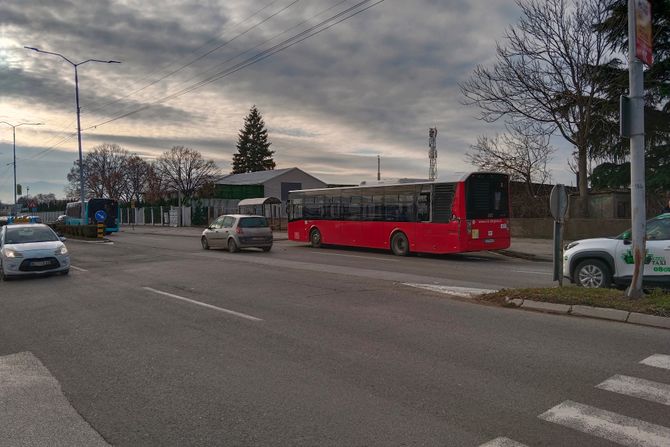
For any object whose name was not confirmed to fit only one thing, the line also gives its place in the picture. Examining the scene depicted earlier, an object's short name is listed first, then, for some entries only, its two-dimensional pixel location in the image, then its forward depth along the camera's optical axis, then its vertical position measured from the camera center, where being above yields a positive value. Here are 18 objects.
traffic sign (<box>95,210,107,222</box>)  40.91 +0.20
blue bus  43.03 +0.66
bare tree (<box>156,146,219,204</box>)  69.12 +5.96
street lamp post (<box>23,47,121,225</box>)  35.86 +6.32
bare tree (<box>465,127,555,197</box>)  28.41 +2.55
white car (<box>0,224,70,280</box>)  13.30 -0.86
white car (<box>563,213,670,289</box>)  9.05 -0.95
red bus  17.69 -0.09
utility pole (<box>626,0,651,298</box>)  8.25 +1.03
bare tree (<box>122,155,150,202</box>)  83.81 +7.22
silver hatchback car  21.47 -0.72
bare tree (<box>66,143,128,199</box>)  82.44 +7.23
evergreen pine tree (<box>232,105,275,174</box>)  91.56 +12.08
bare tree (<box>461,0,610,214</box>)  24.31 +6.22
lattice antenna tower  39.78 +4.78
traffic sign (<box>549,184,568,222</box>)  9.91 +0.15
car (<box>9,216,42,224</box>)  37.47 +0.05
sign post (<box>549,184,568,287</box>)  9.88 -0.17
